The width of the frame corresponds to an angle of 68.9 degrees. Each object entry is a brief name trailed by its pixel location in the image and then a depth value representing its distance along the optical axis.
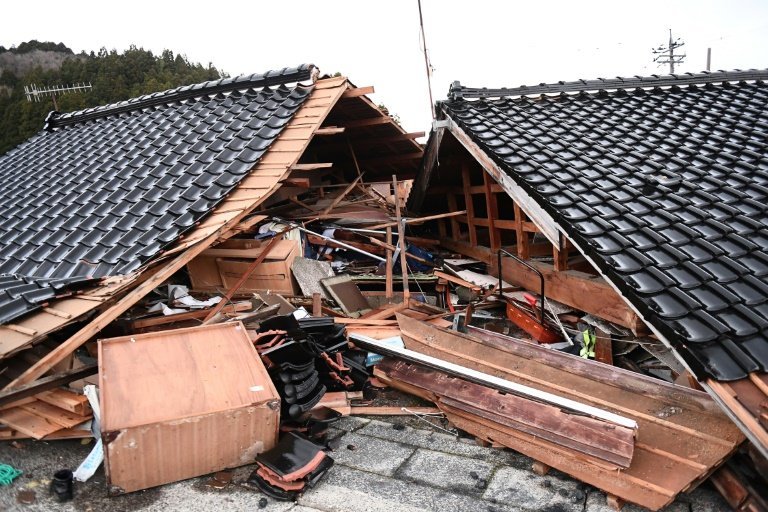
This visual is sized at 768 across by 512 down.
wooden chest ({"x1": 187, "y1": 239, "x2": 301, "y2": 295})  8.07
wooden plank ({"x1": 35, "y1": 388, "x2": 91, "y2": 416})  4.65
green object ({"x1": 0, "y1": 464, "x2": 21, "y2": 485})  4.07
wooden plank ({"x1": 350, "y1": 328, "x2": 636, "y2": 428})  4.17
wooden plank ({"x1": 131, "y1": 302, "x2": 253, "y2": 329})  6.29
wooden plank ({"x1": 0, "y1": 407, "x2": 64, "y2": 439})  4.57
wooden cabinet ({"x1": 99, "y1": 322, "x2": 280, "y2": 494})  4.05
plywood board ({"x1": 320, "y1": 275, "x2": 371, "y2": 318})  7.76
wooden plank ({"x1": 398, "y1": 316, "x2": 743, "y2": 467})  4.00
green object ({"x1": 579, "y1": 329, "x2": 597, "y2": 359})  6.15
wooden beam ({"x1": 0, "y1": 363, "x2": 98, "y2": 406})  4.48
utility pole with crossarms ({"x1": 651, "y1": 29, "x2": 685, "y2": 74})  39.34
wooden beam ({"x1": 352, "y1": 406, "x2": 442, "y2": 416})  5.30
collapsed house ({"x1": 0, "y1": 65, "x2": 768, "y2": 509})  4.16
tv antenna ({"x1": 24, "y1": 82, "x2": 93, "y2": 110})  26.31
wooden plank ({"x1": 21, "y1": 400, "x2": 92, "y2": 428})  4.67
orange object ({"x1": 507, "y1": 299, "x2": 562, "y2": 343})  6.78
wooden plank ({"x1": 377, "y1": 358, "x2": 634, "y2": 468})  3.90
